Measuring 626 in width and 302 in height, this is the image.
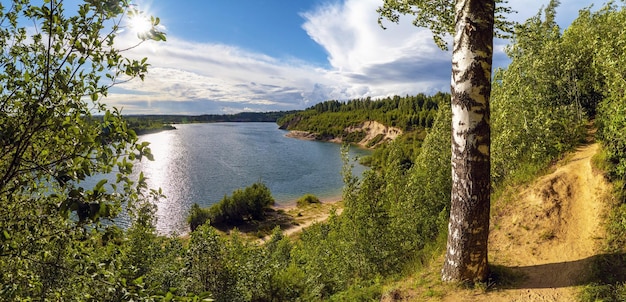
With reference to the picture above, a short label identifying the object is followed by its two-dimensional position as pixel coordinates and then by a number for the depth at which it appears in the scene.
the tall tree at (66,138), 3.14
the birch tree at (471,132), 7.27
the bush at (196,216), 51.62
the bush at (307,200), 65.50
